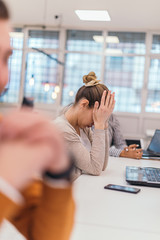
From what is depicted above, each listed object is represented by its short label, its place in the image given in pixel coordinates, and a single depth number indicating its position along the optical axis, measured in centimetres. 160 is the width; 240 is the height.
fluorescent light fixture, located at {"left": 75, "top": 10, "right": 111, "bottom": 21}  632
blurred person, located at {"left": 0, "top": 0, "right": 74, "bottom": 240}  38
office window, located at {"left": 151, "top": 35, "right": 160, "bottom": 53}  771
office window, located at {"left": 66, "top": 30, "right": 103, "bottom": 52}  798
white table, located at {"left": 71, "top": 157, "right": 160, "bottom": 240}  99
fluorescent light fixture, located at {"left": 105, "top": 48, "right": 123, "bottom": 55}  786
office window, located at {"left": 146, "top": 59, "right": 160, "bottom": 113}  777
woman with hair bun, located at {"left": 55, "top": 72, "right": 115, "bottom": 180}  187
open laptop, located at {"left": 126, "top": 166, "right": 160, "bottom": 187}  161
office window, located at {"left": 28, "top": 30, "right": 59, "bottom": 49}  817
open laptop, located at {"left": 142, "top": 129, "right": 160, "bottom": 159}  272
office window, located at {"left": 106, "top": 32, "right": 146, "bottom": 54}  778
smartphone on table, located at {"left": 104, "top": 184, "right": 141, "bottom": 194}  148
